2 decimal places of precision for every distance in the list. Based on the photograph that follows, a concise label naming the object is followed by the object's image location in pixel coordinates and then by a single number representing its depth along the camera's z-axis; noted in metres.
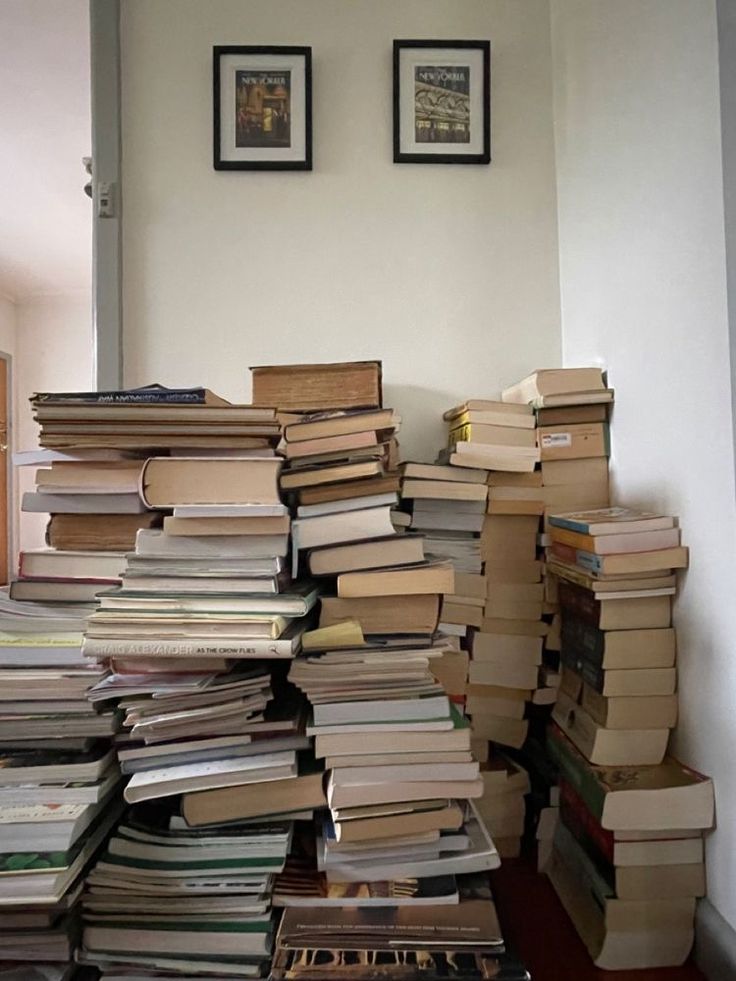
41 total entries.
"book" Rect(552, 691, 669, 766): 1.08
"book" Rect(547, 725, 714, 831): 0.99
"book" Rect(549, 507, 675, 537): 1.07
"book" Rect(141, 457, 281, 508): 0.98
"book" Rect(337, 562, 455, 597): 1.01
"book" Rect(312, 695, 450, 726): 0.96
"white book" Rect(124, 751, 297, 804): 0.93
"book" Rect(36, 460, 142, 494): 1.02
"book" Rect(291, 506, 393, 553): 1.03
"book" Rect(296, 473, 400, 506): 1.05
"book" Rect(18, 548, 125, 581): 1.04
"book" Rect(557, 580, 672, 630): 1.08
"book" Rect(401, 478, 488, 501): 1.32
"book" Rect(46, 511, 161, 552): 1.04
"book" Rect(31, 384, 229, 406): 1.03
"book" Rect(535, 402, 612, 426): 1.37
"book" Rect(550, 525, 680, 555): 1.07
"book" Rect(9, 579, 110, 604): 1.04
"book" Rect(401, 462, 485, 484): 1.31
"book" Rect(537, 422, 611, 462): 1.37
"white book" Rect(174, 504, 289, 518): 0.96
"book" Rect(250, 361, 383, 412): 1.39
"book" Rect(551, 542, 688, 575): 1.06
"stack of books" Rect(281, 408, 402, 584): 1.04
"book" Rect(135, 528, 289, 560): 0.98
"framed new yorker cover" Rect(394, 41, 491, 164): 1.58
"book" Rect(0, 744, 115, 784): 0.94
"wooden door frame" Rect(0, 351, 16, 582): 4.77
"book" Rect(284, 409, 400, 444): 1.06
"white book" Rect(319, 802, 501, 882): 0.95
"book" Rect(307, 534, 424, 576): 1.03
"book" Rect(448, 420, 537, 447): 1.35
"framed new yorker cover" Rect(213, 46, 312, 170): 1.57
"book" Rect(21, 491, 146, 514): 1.03
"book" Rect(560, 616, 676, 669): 1.09
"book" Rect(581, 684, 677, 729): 1.08
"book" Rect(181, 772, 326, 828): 0.95
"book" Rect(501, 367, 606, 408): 1.34
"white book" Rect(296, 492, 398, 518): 1.05
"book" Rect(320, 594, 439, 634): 1.03
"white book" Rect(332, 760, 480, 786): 0.94
